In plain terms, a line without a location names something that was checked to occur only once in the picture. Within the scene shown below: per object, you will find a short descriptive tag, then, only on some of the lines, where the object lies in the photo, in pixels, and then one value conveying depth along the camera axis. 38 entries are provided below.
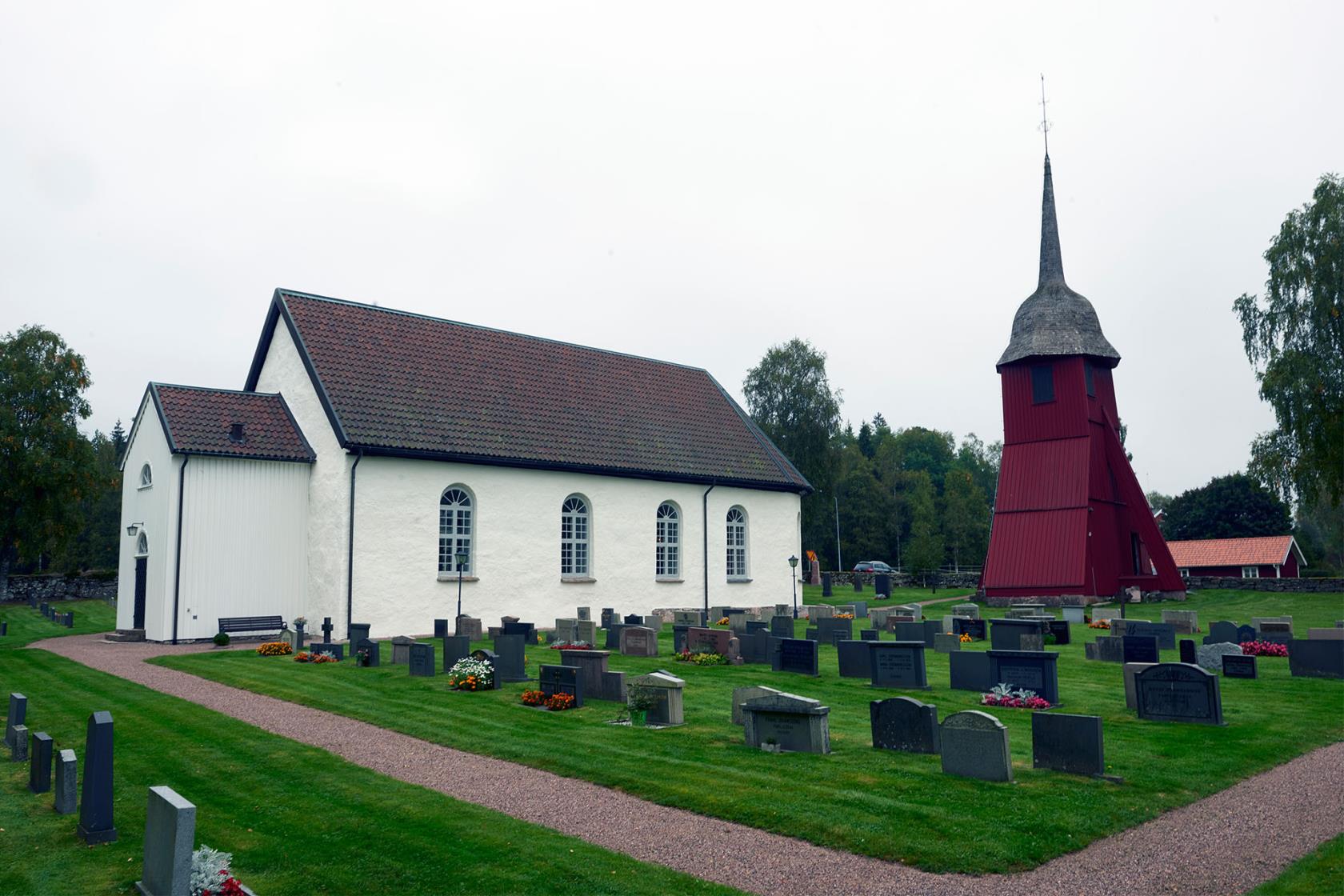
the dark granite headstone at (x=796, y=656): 16.59
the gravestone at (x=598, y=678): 14.05
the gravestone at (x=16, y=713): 10.44
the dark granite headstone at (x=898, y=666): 14.85
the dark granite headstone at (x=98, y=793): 7.30
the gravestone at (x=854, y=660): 16.34
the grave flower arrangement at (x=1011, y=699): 13.12
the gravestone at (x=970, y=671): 14.40
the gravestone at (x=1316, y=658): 15.97
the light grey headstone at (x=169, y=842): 5.59
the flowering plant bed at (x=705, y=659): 17.81
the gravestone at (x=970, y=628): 22.75
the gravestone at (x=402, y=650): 18.10
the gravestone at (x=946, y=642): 18.69
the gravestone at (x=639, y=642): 19.34
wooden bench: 22.80
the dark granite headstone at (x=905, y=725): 10.20
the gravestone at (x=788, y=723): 10.36
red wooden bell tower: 33.69
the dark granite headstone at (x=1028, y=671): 13.25
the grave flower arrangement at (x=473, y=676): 15.05
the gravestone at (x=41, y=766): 8.85
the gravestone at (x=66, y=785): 8.12
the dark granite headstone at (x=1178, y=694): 12.04
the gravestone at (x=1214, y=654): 16.47
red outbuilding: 59.17
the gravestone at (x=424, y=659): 16.70
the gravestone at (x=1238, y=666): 15.99
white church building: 23.23
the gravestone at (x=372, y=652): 17.86
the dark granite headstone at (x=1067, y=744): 9.27
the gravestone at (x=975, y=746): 9.05
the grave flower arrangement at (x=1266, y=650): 18.52
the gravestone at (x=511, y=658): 16.06
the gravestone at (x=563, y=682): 13.53
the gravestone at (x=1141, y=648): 17.08
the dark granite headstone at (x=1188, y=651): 16.44
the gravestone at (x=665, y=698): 12.06
